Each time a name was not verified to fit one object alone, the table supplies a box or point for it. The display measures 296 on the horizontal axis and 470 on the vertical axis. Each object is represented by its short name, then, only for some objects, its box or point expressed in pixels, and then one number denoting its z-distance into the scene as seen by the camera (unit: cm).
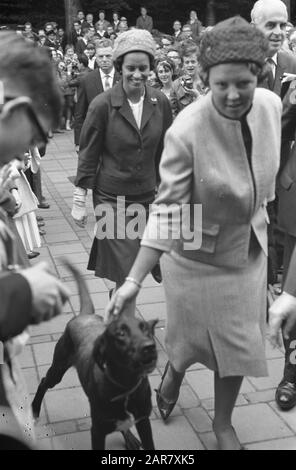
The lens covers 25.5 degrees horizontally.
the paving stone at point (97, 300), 519
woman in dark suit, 431
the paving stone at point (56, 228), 747
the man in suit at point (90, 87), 743
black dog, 259
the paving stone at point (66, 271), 601
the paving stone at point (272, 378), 402
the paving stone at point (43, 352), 432
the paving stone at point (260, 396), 385
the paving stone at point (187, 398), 382
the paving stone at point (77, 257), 641
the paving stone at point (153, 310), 503
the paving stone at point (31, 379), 397
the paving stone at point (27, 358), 429
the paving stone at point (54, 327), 478
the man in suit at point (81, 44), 1948
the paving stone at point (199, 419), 356
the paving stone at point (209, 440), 338
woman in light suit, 272
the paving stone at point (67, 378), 402
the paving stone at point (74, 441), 336
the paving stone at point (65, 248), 669
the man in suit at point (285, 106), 383
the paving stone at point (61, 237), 713
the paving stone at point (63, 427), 352
